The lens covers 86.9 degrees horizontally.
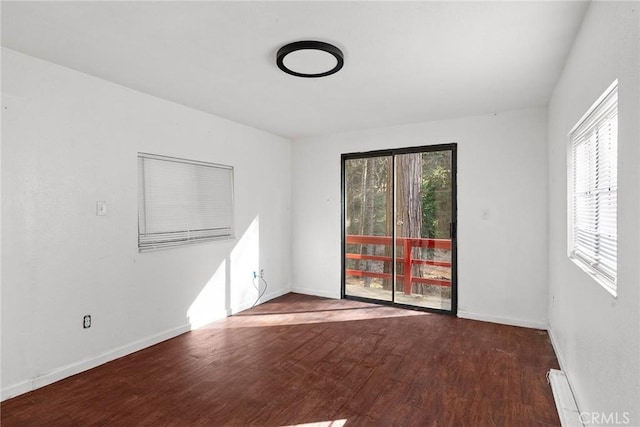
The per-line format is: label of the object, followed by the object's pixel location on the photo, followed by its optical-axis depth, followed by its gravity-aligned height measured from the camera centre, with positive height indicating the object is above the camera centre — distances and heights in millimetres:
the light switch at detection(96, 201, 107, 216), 2970 +22
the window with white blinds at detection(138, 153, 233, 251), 3400 +98
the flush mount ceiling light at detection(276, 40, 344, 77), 2305 +1107
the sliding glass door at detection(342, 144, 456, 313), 4363 -245
